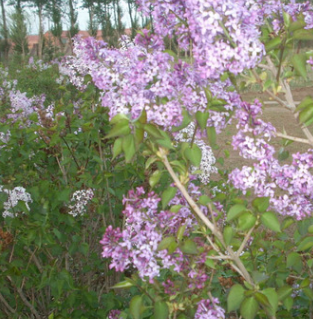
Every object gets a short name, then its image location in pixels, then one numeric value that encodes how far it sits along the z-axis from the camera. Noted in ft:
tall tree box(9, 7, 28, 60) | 62.41
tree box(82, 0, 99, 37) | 142.92
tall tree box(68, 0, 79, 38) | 102.90
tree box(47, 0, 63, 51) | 101.91
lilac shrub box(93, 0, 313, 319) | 4.34
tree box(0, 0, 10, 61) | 104.32
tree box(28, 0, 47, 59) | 144.23
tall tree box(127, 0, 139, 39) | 120.41
